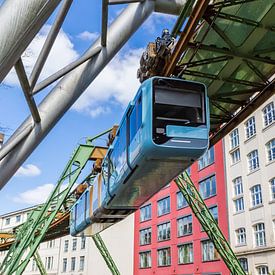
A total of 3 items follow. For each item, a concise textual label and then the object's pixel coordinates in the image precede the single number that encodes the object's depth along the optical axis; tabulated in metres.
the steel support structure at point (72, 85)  4.82
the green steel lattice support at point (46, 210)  14.99
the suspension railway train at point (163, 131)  7.14
